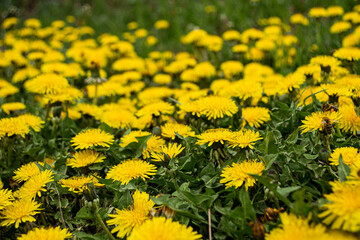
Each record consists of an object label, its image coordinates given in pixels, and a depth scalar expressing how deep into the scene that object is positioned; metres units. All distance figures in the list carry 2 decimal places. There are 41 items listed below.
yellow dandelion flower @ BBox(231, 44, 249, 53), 1.26
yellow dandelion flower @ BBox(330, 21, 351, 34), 1.18
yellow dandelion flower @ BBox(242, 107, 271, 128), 0.87
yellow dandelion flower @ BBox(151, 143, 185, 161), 0.80
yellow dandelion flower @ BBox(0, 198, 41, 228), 0.76
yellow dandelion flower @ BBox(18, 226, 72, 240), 0.73
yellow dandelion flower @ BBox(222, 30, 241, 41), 1.36
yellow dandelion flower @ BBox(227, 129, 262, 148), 0.78
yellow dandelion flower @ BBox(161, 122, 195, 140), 0.85
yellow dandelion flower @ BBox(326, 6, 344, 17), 1.24
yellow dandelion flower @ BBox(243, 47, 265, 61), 1.27
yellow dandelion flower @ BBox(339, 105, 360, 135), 0.81
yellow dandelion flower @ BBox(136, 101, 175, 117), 0.89
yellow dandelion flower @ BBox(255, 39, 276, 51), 1.25
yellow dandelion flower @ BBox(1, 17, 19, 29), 1.67
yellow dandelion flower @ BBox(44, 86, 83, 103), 0.93
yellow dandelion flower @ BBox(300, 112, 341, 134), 0.78
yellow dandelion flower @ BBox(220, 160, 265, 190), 0.75
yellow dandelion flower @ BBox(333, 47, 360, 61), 0.93
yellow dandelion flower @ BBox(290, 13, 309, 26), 1.42
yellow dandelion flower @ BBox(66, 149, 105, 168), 0.82
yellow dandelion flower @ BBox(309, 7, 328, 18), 1.25
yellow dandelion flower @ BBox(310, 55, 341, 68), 0.92
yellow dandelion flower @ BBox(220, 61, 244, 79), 1.14
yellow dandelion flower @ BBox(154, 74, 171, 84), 1.15
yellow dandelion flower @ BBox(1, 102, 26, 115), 0.97
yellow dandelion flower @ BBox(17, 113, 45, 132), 0.89
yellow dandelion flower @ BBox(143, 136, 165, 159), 0.83
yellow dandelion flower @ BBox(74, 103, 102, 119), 0.95
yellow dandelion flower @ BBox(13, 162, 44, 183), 0.81
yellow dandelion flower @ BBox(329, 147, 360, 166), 0.75
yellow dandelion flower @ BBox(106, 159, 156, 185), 0.79
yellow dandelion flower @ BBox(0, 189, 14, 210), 0.76
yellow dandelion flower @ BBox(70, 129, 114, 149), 0.82
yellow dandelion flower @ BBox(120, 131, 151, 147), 0.84
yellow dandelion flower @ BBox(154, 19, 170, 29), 1.73
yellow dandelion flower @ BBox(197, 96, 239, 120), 0.84
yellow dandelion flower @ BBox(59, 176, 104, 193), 0.79
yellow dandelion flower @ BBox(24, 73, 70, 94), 0.93
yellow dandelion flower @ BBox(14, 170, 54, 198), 0.78
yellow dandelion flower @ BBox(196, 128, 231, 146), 0.79
